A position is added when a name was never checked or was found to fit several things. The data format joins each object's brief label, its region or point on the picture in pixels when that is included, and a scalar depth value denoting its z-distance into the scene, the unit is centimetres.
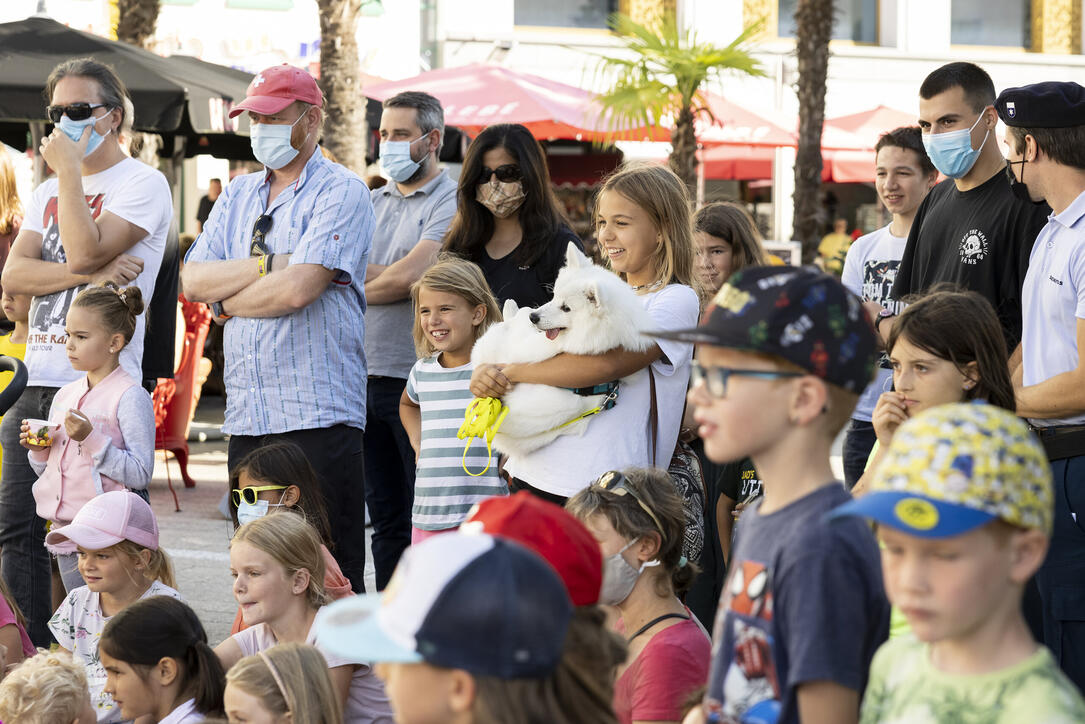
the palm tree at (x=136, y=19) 2578
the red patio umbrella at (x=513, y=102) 2581
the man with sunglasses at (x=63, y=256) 1033
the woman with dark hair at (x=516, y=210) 1007
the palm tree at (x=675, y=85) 2487
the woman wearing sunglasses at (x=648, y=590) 654
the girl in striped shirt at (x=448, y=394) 953
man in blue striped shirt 958
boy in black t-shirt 845
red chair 1864
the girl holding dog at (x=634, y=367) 817
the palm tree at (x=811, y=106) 3111
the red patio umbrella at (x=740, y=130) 3092
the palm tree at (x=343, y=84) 2370
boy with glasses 414
